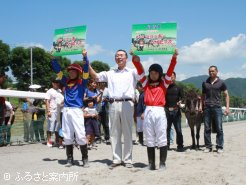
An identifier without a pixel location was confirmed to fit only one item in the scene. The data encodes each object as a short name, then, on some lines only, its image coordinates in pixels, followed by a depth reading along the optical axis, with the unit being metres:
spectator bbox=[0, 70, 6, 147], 8.97
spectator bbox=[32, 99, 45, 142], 9.80
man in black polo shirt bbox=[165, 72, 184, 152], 7.51
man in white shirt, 5.59
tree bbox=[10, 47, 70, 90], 41.03
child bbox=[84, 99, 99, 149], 8.07
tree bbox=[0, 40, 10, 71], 40.70
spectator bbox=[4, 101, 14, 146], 9.66
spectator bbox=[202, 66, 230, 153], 7.42
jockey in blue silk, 5.69
